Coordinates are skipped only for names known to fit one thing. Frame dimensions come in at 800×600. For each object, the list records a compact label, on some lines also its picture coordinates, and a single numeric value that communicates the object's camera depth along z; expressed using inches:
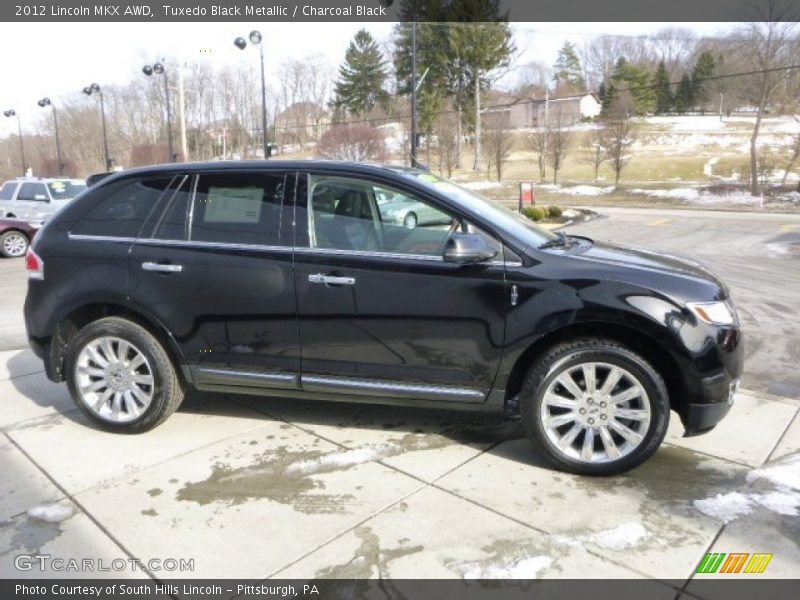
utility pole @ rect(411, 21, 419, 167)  916.7
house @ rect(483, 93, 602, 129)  3242.9
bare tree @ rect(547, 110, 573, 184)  1619.1
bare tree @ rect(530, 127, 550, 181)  1733.4
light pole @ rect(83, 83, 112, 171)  1450.5
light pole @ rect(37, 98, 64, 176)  1689.2
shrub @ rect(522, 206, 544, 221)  866.1
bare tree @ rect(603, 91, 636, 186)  1529.3
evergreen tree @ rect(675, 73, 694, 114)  3050.9
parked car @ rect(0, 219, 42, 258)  556.4
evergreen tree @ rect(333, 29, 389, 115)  2672.2
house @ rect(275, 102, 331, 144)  2589.1
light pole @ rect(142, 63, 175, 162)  1179.9
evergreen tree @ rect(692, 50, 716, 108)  2817.4
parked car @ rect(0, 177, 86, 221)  557.0
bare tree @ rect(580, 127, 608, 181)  1626.8
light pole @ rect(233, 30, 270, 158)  940.6
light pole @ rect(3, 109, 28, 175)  2047.2
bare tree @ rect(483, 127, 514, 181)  1761.8
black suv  134.8
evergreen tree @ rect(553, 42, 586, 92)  3774.6
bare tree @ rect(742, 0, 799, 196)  1241.4
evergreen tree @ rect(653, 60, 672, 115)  3019.2
